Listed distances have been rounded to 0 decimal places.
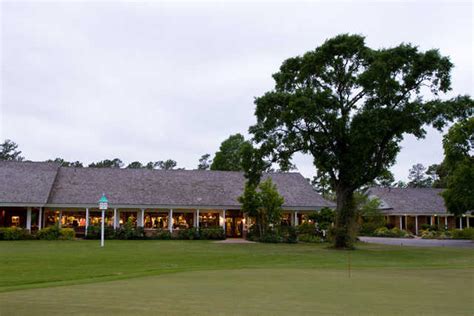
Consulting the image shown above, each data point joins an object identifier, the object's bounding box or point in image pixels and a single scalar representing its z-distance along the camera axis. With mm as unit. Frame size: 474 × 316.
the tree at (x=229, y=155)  60344
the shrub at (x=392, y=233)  47866
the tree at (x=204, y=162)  92812
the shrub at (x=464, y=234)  45669
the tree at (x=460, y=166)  42781
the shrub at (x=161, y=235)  36438
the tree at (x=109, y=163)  89212
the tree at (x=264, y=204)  35156
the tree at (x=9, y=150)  84938
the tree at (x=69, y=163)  87188
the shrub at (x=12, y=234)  33125
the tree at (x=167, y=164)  97812
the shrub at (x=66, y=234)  34000
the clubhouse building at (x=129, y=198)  36625
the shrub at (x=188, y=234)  36375
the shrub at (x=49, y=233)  33875
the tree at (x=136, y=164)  93738
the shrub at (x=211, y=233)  36812
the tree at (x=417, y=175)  107506
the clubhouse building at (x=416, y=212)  53781
